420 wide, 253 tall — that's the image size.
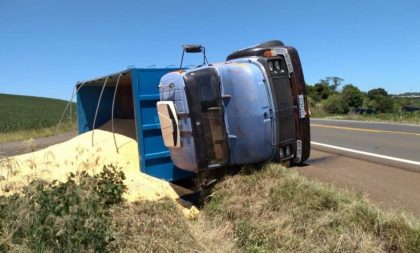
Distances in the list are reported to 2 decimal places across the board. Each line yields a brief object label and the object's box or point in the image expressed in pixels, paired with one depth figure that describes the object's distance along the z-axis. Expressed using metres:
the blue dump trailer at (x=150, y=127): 6.88
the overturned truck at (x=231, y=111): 5.64
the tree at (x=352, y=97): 54.78
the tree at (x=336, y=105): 46.47
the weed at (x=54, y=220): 4.06
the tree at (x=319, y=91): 66.38
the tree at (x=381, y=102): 59.34
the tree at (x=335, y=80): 94.36
